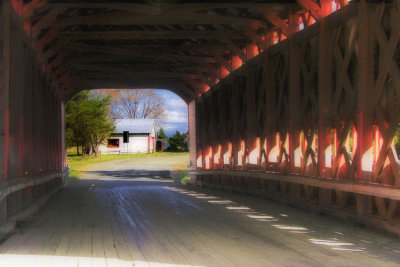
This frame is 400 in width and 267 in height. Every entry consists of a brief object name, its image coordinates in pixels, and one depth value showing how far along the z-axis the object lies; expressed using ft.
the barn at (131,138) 194.18
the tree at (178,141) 217.36
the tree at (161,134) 235.87
